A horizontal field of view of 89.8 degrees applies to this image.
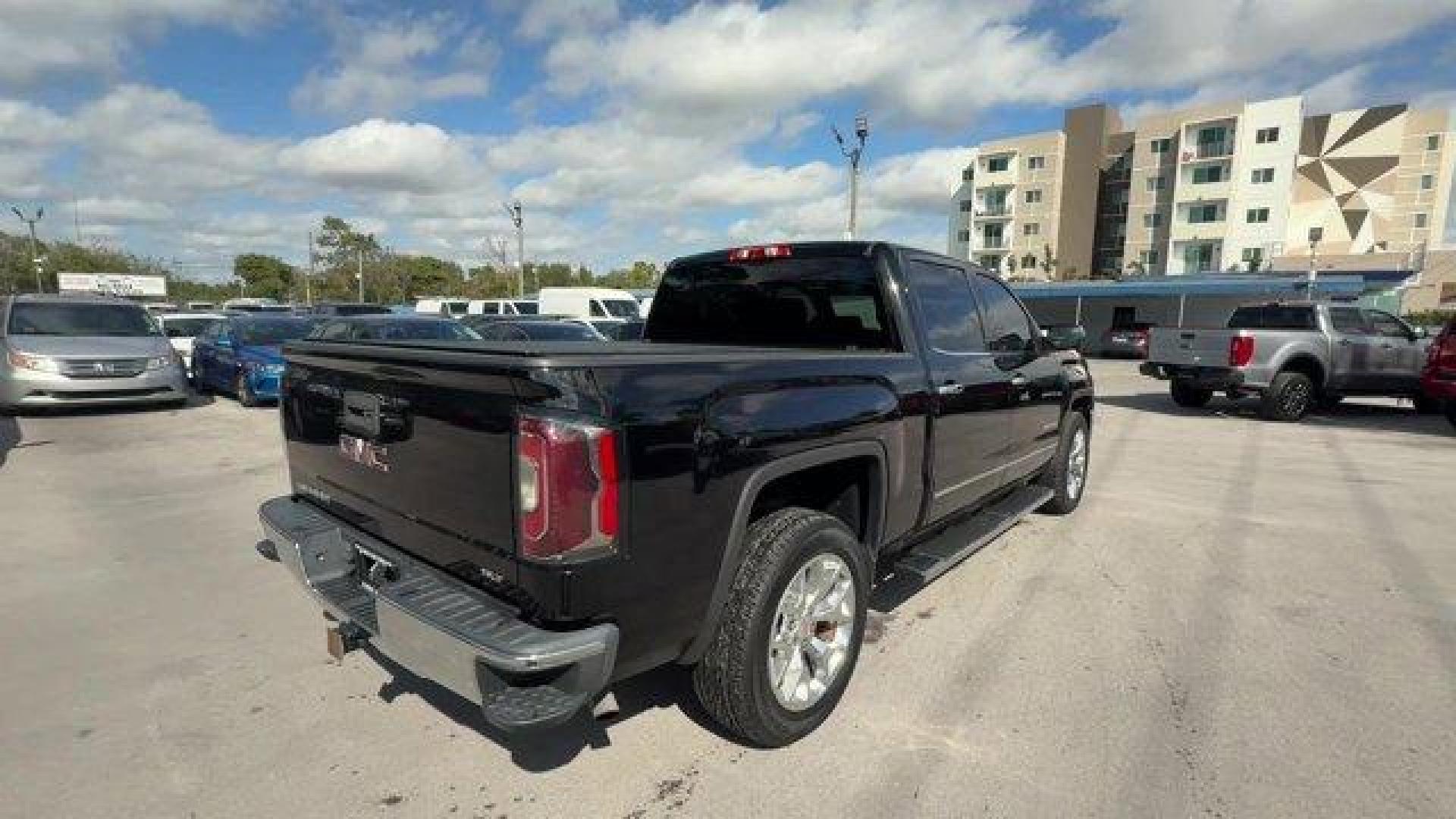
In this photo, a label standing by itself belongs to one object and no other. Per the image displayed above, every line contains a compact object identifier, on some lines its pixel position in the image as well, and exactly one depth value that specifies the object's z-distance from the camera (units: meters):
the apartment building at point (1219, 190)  53.79
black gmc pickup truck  2.04
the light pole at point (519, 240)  39.25
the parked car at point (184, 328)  15.20
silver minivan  9.13
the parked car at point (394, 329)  10.61
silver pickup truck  10.93
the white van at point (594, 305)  24.19
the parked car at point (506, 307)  27.32
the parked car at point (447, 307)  29.67
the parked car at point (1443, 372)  9.72
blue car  11.02
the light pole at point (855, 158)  16.95
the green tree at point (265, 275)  81.12
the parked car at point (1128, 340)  28.77
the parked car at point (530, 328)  13.76
